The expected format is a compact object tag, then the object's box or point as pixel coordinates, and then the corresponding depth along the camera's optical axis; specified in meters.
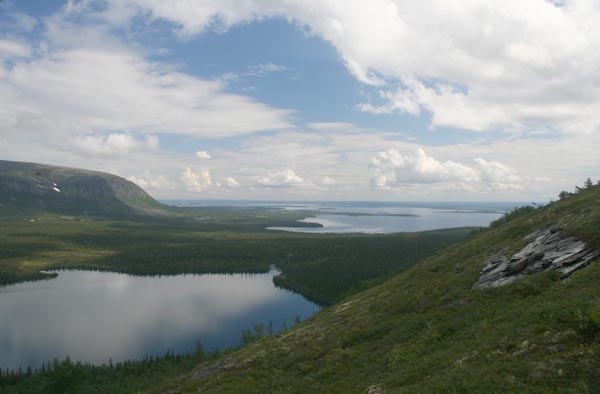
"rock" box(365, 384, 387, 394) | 30.16
